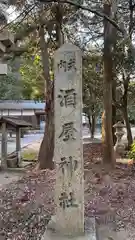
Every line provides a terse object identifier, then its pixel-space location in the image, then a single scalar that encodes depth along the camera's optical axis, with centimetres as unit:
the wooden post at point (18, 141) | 752
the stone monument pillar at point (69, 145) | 244
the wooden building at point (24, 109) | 2171
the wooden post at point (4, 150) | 689
